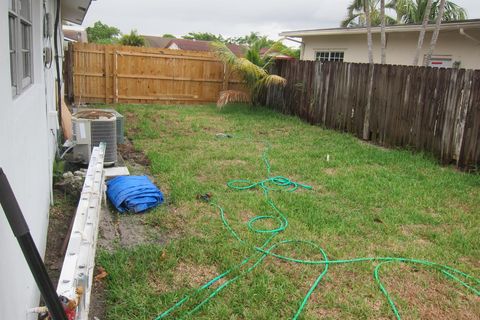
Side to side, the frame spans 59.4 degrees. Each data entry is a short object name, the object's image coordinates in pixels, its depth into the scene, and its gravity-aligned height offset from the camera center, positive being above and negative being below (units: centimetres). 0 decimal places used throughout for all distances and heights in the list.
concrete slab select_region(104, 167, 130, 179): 513 -124
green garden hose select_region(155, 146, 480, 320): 280 -142
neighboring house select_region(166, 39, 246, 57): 3494 +247
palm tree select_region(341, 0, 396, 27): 1703 +278
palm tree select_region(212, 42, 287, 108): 1205 +12
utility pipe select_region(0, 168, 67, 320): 127 -50
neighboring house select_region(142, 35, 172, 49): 3795 +290
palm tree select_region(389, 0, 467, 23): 1547 +305
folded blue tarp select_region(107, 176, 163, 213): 423 -125
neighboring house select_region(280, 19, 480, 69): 1018 +120
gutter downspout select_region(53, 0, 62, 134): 571 -12
